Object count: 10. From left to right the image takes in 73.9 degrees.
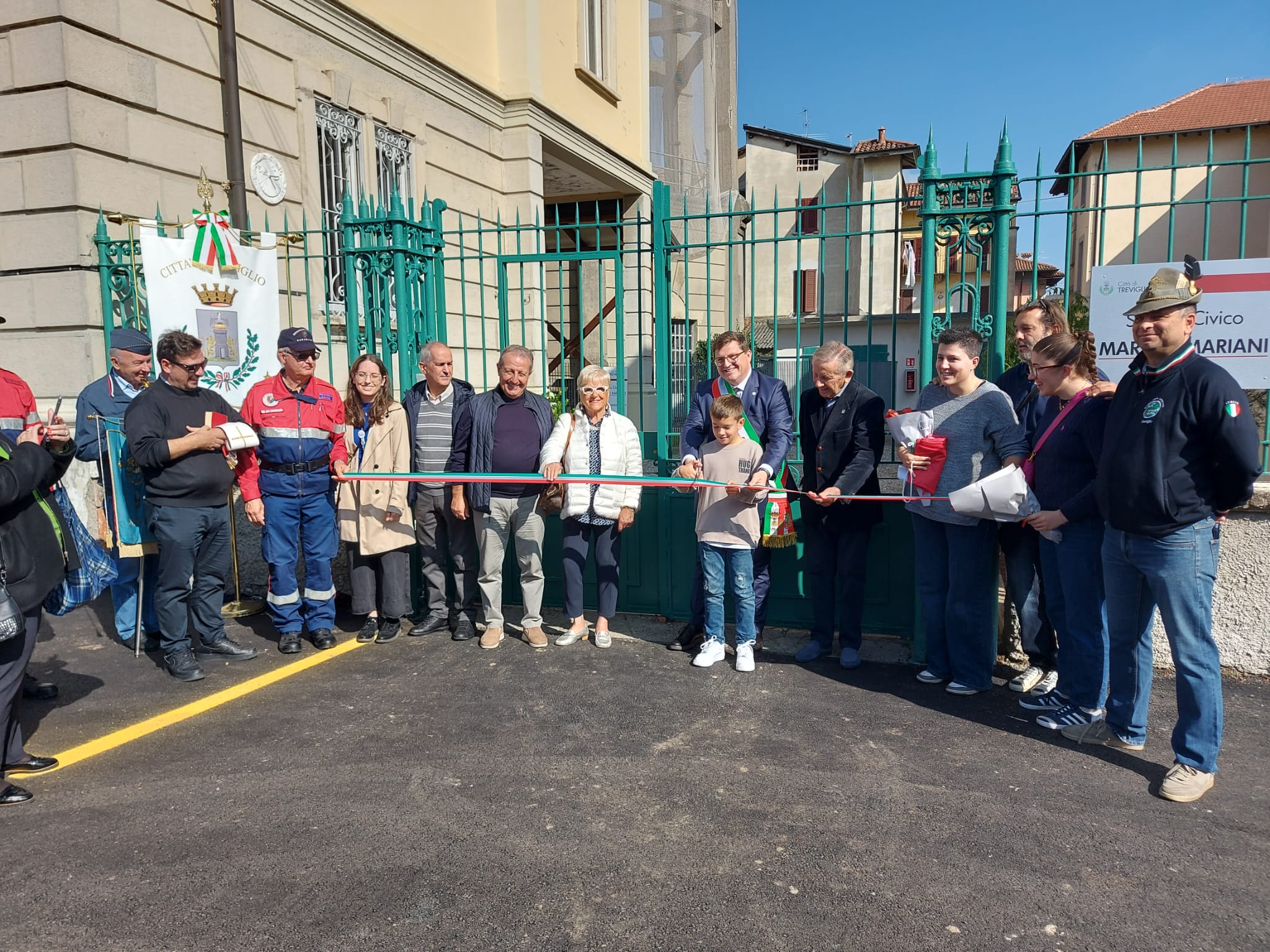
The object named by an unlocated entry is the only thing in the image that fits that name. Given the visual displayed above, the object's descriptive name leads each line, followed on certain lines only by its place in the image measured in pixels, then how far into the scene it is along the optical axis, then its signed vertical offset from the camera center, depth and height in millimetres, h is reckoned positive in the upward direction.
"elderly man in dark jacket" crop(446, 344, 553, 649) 5406 -485
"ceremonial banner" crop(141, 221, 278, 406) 6047 +754
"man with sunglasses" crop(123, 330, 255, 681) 4855 -466
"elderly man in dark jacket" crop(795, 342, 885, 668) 4883 -577
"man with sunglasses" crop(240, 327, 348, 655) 5301 -477
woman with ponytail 4000 -611
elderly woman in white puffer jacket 5379 -446
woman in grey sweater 4402 -706
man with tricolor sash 5059 -239
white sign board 4617 +356
